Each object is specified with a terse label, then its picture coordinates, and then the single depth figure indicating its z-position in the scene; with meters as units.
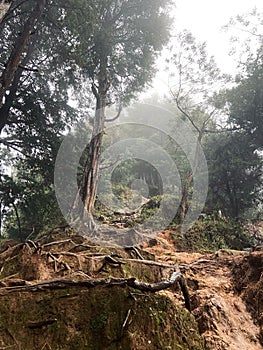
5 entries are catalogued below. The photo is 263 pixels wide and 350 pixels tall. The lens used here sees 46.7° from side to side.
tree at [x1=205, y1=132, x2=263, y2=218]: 15.11
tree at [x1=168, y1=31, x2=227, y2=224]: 15.40
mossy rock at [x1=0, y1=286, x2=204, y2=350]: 2.21
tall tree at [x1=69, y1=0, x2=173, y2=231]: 10.97
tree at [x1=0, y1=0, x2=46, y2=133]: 5.88
